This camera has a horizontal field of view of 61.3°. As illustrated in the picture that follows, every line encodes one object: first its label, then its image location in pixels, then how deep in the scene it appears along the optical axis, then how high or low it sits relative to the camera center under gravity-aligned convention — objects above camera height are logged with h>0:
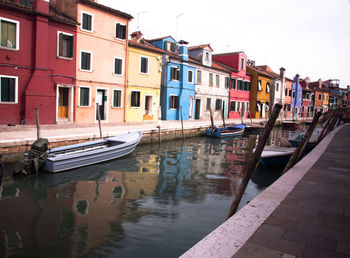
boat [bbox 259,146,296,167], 11.28 -1.28
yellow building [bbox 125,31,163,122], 21.81 +2.82
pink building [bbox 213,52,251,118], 34.41 +4.86
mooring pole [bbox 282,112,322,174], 7.39 -0.47
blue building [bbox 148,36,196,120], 25.61 +3.51
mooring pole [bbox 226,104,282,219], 4.29 -0.50
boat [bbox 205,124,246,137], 21.78 -0.72
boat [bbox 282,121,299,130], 33.41 -0.14
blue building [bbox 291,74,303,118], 48.62 +4.38
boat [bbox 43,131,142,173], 10.11 -1.35
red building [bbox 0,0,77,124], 14.94 +3.03
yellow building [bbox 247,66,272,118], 37.97 +4.14
